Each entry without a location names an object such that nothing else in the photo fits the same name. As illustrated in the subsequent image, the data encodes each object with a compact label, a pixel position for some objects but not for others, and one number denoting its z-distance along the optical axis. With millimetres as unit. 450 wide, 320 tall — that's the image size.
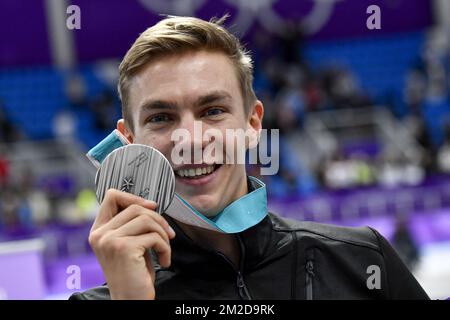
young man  1641
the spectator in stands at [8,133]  12883
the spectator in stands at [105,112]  12914
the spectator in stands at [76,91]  14539
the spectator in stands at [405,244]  7898
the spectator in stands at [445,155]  11293
